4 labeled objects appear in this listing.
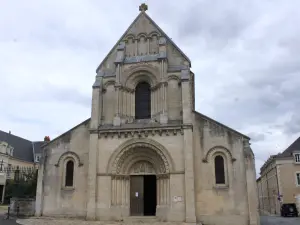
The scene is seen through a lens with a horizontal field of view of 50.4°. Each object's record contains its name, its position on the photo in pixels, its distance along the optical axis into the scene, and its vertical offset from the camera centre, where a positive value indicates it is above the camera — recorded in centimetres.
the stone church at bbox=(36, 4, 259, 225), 2116 +215
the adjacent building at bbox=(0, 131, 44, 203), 5066 +579
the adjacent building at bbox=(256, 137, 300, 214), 4378 +142
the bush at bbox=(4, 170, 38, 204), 2920 -5
